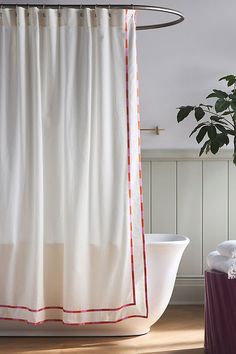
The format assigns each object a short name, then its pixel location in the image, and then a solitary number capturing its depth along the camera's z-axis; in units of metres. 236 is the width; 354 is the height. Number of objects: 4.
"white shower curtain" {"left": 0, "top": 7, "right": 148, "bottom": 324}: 3.52
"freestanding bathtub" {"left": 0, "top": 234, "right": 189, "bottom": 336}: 3.65
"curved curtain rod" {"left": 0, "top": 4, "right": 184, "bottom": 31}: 3.50
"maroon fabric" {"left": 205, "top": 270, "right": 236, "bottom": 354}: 3.15
